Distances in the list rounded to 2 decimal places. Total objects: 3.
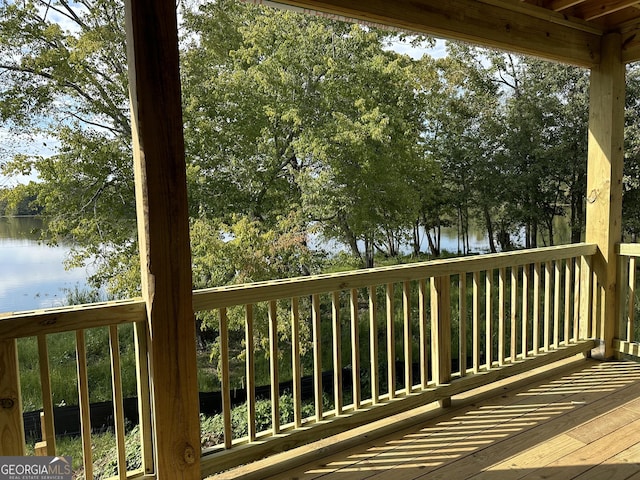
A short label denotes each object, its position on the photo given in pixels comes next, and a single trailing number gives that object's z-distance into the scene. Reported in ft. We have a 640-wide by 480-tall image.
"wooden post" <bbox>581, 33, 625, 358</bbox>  10.44
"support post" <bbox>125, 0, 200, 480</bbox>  5.15
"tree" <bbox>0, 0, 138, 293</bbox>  19.65
